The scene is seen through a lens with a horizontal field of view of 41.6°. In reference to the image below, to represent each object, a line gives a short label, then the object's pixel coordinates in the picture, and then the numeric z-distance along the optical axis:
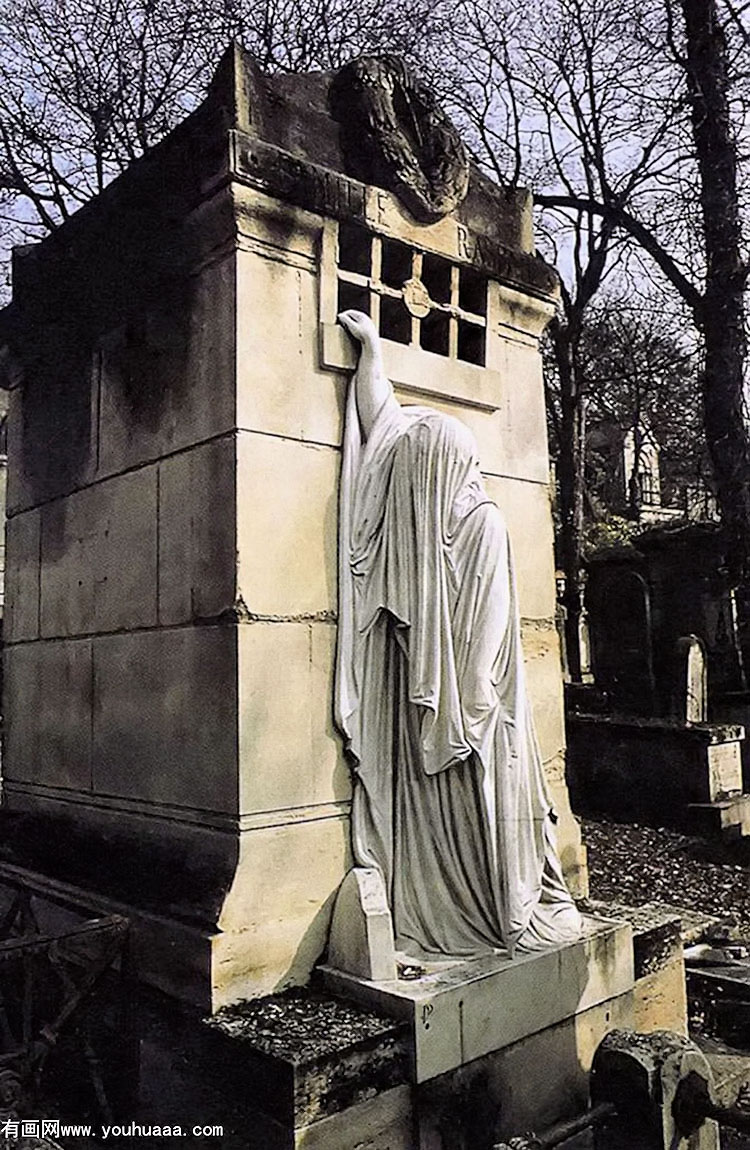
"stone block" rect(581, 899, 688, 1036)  5.04
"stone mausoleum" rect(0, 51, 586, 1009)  4.07
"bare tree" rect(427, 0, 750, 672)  13.34
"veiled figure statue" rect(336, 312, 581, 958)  4.23
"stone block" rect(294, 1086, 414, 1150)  3.43
